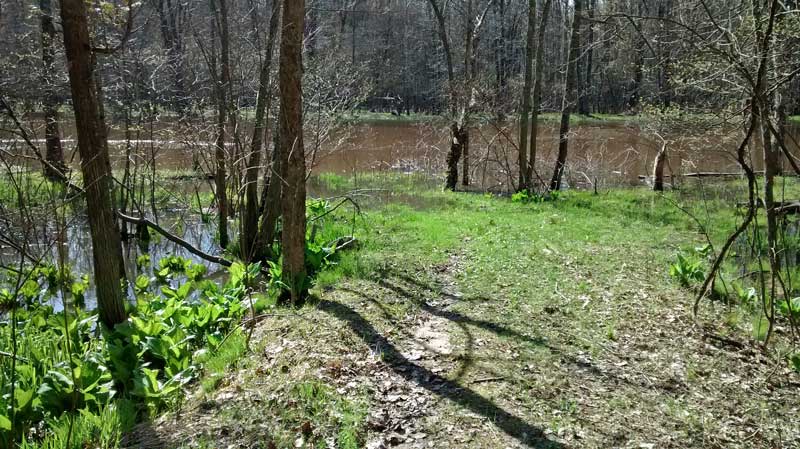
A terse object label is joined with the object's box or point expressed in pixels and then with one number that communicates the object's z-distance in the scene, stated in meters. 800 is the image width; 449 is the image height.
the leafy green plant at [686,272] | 6.71
